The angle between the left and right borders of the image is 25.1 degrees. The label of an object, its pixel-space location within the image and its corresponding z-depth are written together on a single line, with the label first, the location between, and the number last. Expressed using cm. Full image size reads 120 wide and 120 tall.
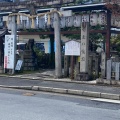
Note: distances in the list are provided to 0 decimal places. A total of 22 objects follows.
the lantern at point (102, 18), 1461
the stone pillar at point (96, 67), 1452
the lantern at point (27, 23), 1681
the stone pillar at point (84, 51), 1401
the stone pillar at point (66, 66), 1545
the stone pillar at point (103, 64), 1398
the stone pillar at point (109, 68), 1294
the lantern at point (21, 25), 1688
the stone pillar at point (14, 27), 1703
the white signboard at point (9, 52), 1674
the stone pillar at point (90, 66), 1450
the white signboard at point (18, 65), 1698
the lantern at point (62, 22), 1565
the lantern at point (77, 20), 1520
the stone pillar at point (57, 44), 1526
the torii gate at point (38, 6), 1527
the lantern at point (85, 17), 1493
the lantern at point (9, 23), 1733
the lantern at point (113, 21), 1488
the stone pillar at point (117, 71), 1277
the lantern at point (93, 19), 1467
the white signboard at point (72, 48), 1437
